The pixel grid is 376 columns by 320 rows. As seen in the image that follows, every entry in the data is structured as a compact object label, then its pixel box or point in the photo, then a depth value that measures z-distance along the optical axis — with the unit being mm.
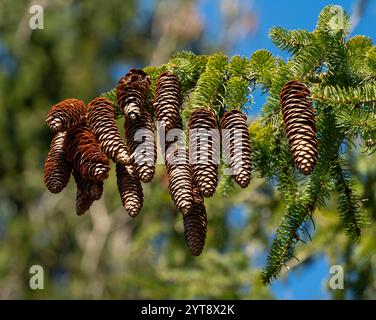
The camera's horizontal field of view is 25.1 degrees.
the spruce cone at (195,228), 2059
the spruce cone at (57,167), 2121
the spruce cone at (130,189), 2033
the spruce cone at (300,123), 1857
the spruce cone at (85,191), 2109
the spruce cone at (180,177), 1920
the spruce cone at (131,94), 2078
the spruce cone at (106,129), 2020
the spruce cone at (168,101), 2070
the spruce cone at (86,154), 2006
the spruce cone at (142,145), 1966
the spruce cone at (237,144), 1925
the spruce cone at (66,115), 2090
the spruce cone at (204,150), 1911
